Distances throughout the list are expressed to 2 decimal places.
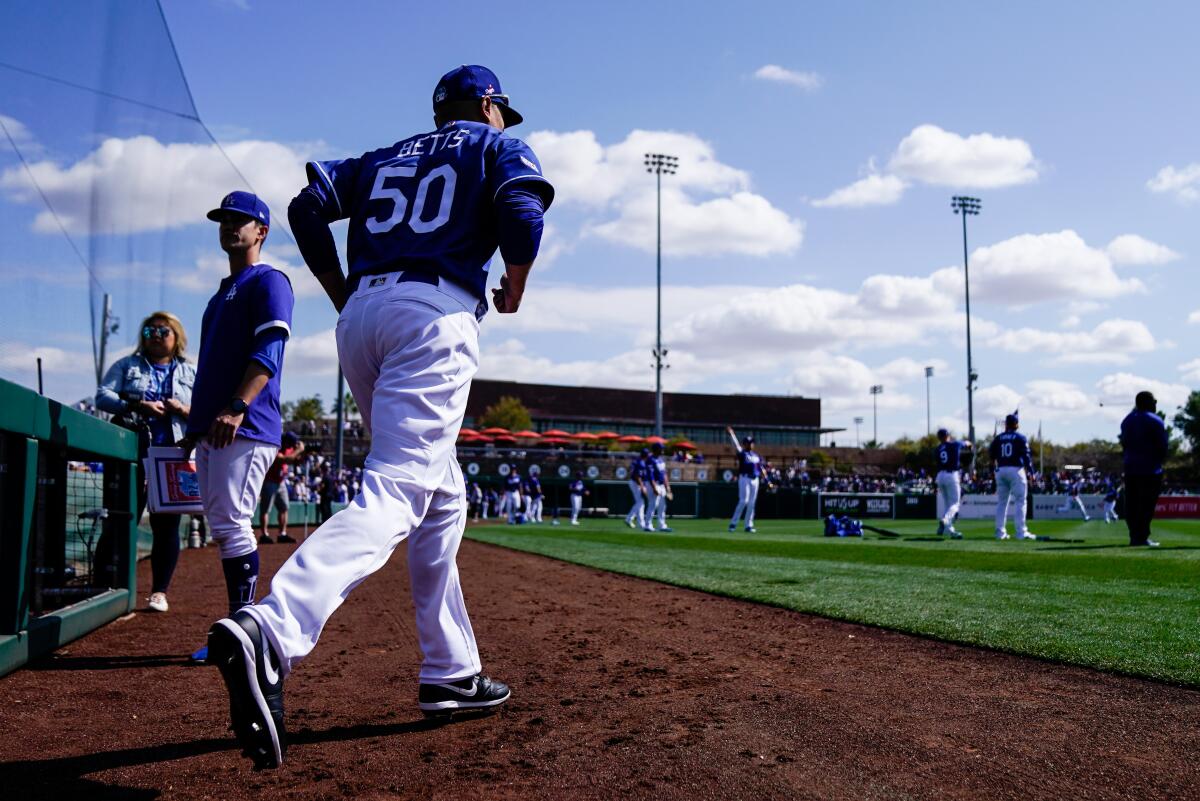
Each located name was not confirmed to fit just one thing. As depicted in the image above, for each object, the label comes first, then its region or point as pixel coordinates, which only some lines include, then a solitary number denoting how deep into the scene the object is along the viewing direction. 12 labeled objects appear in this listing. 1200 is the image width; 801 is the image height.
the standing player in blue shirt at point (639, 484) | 21.53
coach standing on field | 11.05
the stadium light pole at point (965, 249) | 47.91
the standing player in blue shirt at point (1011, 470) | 14.25
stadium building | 80.06
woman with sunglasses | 4.89
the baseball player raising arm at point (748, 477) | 19.03
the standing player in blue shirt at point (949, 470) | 16.09
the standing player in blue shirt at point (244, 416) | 3.70
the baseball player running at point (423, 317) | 2.34
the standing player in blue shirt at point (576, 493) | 31.80
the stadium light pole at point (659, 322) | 46.56
